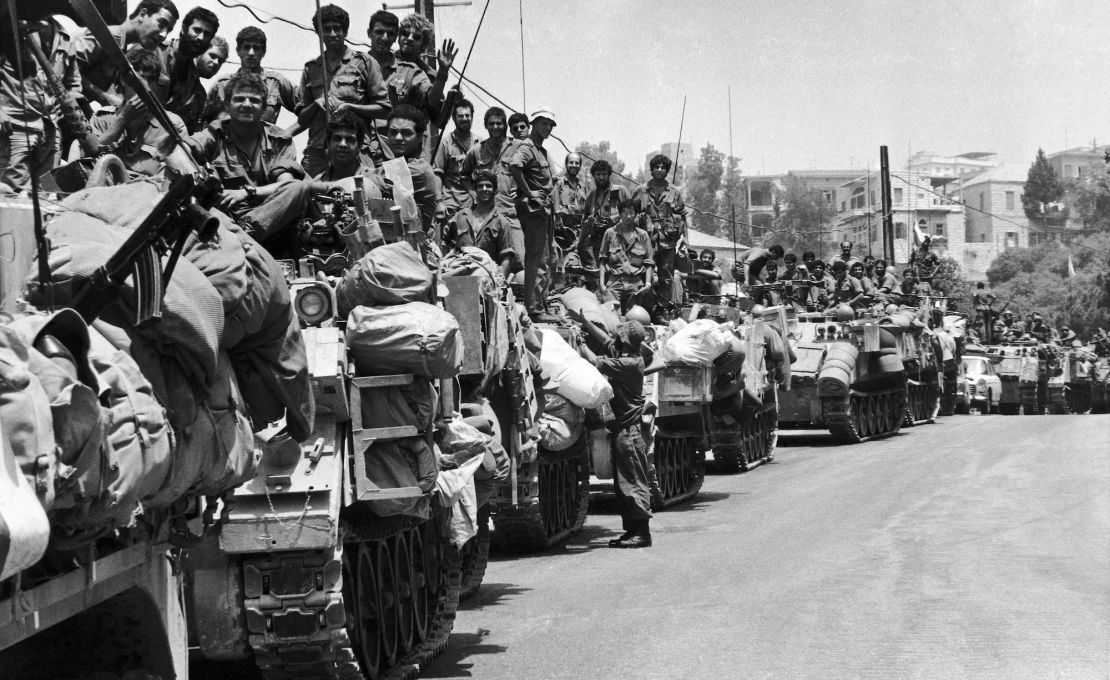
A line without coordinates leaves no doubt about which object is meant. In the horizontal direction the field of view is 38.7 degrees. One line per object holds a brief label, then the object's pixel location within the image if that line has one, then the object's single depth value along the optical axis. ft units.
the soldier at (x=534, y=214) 49.14
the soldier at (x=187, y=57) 34.01
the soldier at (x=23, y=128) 23.54
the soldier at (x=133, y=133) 28.40
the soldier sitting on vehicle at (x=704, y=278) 76.89
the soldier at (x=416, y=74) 44.32
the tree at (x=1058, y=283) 274.16
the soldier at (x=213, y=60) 34.45
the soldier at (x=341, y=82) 38.99
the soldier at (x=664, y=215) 69.72
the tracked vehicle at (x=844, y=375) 86.07
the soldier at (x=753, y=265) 87.10
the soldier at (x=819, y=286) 98.37
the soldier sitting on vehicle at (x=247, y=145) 30.86
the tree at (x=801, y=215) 363.27
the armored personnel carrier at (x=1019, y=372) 142.31
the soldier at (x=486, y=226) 48.32
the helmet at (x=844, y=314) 89.71
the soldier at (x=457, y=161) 50.44
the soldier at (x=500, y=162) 49.37
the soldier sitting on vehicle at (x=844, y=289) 100.01
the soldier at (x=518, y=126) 55.98
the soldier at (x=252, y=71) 37.17
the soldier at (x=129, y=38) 31.73
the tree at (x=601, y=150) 319.92
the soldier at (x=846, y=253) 101.33
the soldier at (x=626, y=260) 66.23
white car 132.98
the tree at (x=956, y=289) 196.59
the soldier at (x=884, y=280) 109.60
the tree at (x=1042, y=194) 453.99
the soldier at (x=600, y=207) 66.69
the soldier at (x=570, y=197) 62.69
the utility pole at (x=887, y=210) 138.92
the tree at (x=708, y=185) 376.68
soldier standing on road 44.21
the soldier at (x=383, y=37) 44.62
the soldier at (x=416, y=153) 38.52
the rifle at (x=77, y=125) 25.98
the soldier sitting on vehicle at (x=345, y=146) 32.42
